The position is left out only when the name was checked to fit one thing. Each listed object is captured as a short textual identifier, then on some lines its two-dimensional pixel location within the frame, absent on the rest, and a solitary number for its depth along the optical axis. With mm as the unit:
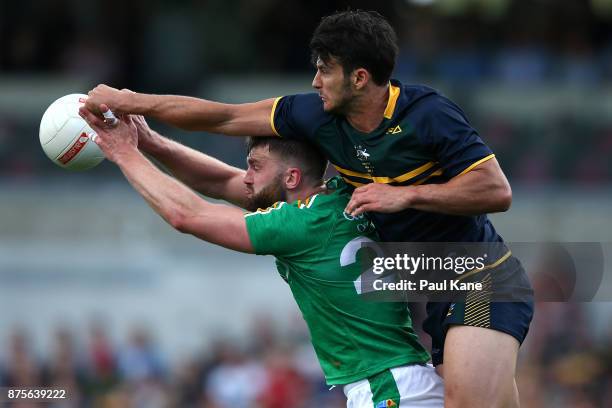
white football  12781
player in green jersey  11914
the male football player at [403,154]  11766
